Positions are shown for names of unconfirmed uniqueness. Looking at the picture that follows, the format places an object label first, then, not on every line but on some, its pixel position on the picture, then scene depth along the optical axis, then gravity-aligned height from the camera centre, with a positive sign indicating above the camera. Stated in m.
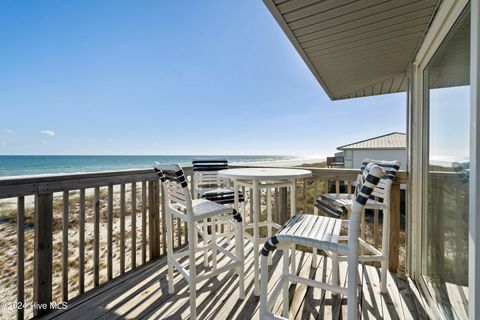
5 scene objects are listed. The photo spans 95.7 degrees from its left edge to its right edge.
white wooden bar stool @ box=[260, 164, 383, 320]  0.91 -0.39
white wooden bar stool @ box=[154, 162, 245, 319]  1.49 -0.42
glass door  1.10 -0.10
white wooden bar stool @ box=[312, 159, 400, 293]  1.75 -0.45
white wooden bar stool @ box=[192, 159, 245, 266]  2.29 -0.30
